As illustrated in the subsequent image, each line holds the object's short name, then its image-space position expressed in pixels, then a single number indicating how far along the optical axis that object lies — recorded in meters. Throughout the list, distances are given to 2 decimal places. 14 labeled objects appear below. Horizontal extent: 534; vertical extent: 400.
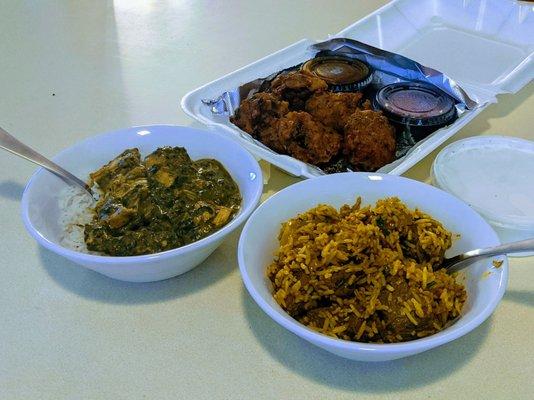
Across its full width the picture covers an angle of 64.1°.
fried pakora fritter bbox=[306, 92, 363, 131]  0.34
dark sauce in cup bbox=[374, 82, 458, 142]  0.34
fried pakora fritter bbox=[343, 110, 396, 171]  0.32
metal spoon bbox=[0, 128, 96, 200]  0.27
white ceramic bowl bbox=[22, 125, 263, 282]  0.23
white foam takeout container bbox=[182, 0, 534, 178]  0.37
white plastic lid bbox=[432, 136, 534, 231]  0.28
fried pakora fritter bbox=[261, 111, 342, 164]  0.32
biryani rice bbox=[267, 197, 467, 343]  0.21
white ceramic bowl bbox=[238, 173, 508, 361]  0.19
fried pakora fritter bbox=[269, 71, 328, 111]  0.36
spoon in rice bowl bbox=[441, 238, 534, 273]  0.21
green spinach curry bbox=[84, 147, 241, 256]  0.24
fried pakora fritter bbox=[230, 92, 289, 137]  0.34
